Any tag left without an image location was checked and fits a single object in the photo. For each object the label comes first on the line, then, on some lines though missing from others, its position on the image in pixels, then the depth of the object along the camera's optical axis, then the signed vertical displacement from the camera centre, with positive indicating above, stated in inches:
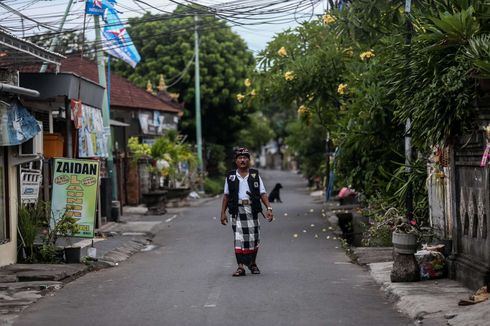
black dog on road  1466.5 -42.5
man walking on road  511.5 -20.3
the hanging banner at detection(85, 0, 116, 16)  826.8 +175.7
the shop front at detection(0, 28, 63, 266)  539.8 +32.3
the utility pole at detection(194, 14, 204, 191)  1723.2 +114.9
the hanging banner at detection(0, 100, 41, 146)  538.6 +38.1
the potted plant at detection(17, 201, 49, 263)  593.0 -38.2
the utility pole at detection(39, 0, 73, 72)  785.6 +155.7
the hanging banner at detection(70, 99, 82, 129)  739.4 +61.1
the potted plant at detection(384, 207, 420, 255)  449.4 -38.1
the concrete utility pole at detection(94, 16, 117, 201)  902.4 +87.4
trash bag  458.9 -57.1
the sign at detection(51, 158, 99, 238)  621.9 -10.0
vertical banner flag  897.6 +158.1
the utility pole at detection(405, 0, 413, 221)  526.0 +11.3
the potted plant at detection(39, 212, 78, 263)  597.0 -41.8
